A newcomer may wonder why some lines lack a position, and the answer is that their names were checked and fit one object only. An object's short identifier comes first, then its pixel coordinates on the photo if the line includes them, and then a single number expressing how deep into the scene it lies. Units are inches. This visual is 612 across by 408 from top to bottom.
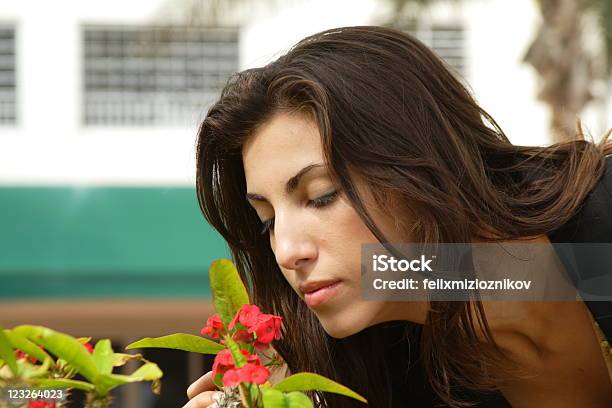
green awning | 571.8
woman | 115.4
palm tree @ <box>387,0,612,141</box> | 637.9
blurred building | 595.8
